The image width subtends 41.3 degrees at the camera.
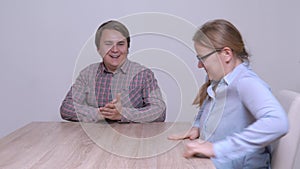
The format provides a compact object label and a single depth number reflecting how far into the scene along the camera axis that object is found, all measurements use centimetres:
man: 206
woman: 117
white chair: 135
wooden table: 120
